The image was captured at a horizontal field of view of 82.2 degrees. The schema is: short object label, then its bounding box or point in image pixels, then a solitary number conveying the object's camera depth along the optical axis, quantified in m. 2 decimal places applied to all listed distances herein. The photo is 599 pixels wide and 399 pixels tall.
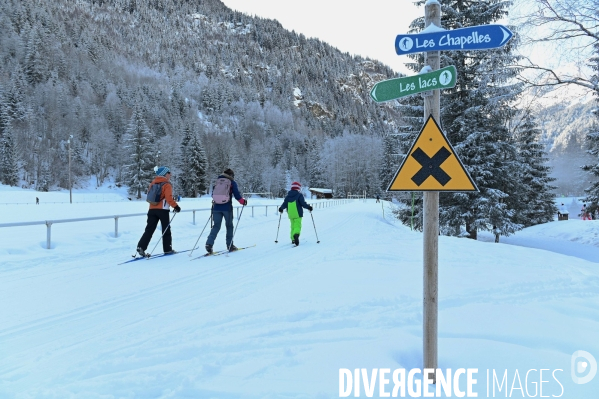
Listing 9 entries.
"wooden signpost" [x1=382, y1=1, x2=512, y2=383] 2.48
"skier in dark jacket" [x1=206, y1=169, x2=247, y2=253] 8.56
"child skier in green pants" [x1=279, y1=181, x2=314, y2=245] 9.80
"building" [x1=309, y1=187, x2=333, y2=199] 82.31
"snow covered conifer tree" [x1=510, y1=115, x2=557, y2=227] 27.38
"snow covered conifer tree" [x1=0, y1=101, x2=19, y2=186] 63.81
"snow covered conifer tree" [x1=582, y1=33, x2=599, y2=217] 10.35
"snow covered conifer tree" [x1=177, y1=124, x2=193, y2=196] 62.89
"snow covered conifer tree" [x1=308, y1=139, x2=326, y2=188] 91.88
